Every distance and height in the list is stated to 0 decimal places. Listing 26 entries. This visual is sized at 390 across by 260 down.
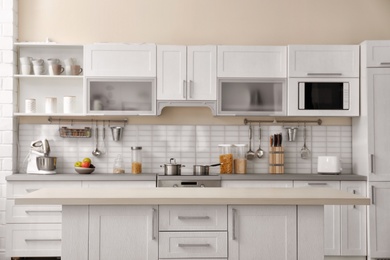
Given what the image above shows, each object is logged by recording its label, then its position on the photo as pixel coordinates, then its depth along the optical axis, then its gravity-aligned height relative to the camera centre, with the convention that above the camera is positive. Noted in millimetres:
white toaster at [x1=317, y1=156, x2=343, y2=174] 5883 -281
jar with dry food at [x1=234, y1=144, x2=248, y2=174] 6012 -221
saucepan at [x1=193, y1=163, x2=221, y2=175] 5828 -327
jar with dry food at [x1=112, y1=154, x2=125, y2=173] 6054 -303
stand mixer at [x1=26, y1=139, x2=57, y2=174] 5828 -245
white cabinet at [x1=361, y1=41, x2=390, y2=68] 5723 +852
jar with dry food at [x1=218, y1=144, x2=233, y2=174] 5969 -264
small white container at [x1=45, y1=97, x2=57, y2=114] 5969 +326
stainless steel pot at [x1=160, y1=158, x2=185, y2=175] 5773 -324
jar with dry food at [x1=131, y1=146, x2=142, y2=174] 5969 -238
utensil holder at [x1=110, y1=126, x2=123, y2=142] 6141 +49
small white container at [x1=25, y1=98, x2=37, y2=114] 5965 +314
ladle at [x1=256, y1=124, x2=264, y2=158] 6203 -169
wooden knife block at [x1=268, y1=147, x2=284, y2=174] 6031 -236
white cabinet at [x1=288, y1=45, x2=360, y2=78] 5859 +791
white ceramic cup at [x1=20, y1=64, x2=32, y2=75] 5965 +699
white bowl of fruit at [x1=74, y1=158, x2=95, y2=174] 5836 -313
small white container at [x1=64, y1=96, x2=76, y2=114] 5961 +337
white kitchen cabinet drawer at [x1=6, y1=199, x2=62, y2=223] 5574 -758
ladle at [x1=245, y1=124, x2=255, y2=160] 6180 -179
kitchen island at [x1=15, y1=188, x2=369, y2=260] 3506 -554
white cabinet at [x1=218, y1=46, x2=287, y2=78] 5875 +779
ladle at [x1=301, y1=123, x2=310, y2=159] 6215 -155
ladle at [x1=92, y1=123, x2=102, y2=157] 6168 -146
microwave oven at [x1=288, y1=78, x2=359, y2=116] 5863 +427
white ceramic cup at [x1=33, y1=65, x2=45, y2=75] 5969 +700
